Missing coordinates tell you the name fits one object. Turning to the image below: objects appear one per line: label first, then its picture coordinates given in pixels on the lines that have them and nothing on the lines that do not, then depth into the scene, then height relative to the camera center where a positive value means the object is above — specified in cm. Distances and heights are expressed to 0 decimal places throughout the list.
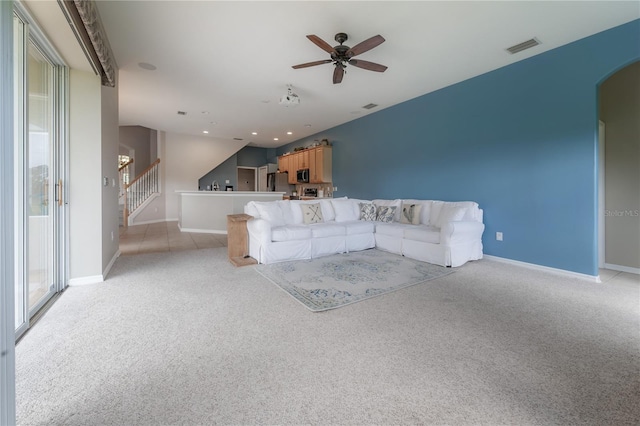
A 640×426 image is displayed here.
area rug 272 -78
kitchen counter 693 +16
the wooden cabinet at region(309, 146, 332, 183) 771 +139
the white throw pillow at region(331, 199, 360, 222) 513 +5
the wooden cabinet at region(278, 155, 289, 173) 938 +174
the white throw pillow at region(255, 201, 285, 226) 420 +1
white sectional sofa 391 -26
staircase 782 +72
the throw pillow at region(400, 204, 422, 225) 470 -3
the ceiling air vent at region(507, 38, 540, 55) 331 +208
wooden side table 418 -40
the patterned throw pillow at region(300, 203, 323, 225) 469 -1
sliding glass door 204 +37
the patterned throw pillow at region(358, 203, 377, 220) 521 +3
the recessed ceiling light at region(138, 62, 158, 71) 387 +213
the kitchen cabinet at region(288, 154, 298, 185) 885 +147
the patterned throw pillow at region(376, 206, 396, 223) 502 -2
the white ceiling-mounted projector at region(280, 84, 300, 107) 456 +191
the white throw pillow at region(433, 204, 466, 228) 392 -3
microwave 826 +115
